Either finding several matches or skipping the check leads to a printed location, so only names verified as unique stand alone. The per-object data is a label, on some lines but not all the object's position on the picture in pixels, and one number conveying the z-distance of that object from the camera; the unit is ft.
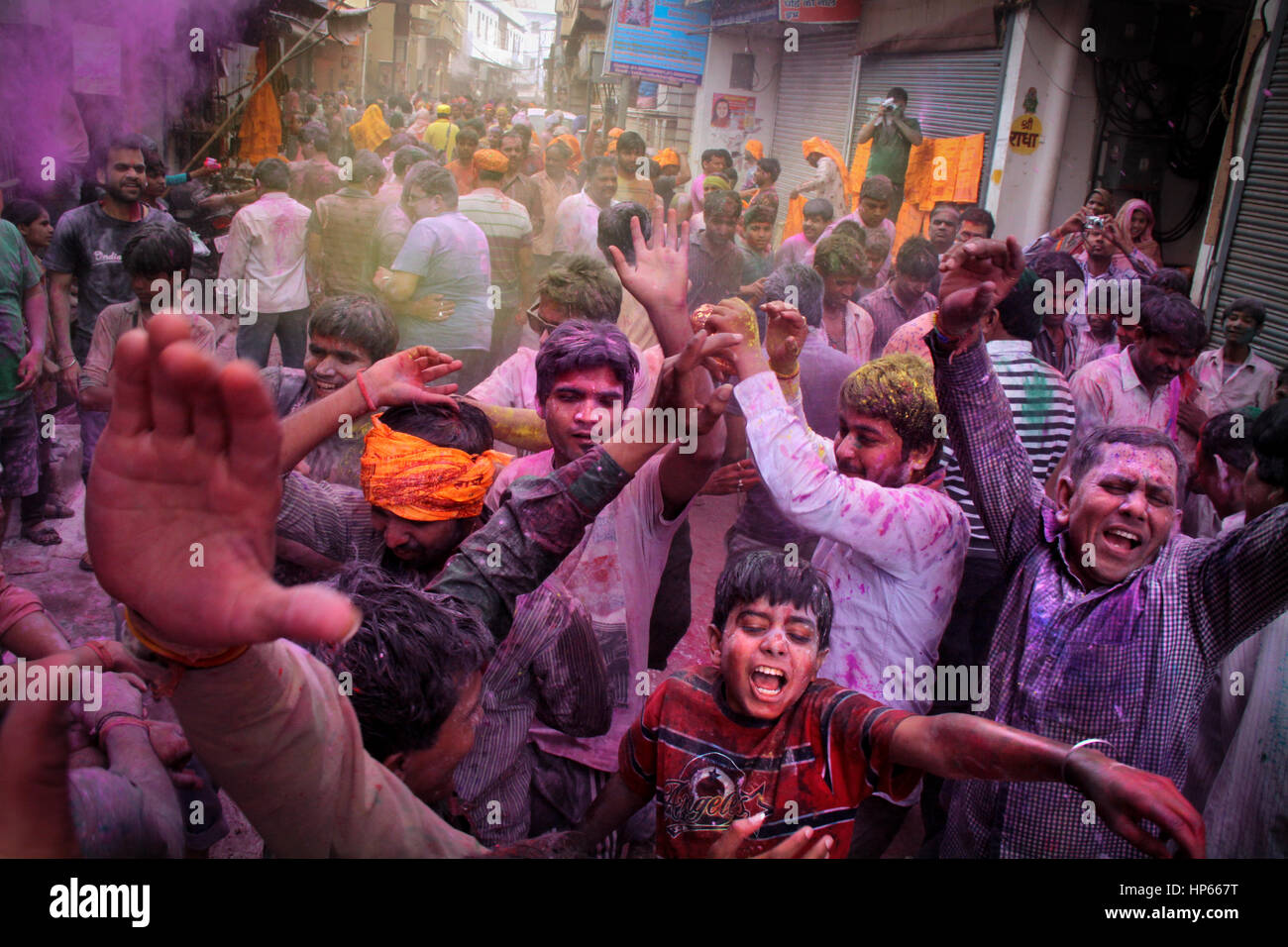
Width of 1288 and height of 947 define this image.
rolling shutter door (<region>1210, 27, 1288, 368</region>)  22.70
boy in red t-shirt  5.64
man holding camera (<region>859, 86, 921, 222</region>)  33.55
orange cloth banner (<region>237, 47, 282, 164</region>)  39.73
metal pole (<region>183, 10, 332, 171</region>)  28.81
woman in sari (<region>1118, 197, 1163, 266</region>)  24.32
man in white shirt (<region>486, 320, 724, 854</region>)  7.12
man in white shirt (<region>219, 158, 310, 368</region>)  20.10
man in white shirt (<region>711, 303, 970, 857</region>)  7.33
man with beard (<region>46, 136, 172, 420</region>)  16.46
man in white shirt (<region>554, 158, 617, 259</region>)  24.31
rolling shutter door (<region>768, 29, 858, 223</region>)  44.19
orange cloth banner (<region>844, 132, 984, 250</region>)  30.63
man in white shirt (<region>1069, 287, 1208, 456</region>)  11.44
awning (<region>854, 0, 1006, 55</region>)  30.19
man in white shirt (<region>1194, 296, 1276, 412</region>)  16.78
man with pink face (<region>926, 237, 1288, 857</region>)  5.96
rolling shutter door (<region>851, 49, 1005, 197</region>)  30.63
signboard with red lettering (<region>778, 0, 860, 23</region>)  40.24
